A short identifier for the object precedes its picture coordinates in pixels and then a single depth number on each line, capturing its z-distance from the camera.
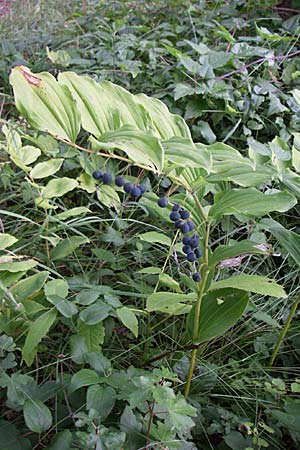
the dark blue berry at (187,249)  0.95
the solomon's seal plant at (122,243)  0.80
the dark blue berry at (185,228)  0.91
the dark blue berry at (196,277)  0.98
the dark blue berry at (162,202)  0.92
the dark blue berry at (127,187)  0.87
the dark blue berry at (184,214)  0.93
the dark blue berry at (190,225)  0.93
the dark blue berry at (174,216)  0.91
